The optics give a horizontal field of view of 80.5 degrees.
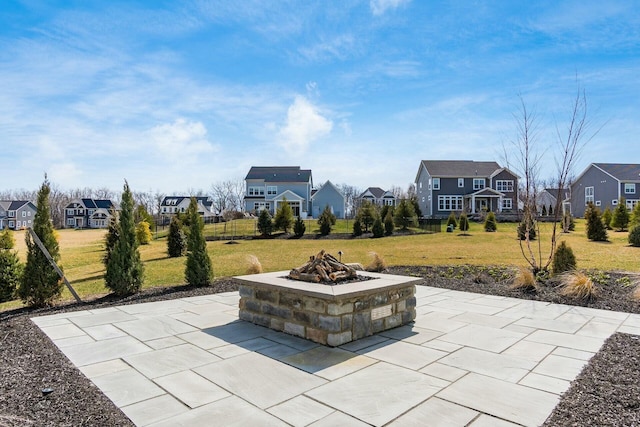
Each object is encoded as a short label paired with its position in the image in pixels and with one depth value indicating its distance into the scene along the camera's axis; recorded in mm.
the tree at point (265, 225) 24422
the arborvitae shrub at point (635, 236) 15888
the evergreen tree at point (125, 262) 7465
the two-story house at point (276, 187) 42528
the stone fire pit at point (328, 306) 4309
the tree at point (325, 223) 25688
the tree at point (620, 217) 23938
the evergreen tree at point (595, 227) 18719
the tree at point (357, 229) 24844
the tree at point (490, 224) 26200
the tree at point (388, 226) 24750
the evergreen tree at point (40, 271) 6500
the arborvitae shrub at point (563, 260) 8273
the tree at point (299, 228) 24625
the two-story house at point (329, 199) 43906
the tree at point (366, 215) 26078
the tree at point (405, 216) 27219
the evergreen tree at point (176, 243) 15898
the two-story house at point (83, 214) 59969
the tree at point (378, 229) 24125
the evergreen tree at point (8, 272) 7658
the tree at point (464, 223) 26031
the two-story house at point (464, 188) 37969
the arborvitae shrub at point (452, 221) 27744
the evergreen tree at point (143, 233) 23169
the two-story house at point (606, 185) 36656
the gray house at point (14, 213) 56484
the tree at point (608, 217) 26281
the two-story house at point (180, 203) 58269
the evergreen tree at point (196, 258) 8500
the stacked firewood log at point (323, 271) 5043
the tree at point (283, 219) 25766
